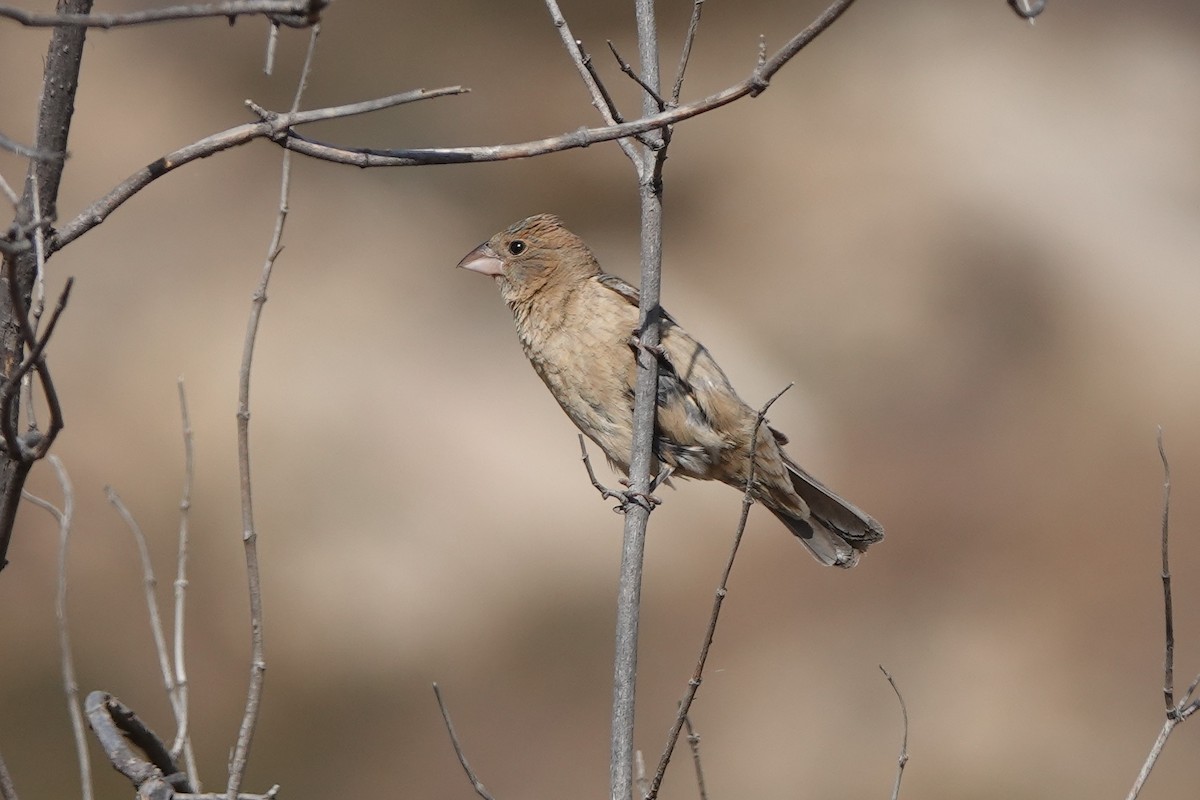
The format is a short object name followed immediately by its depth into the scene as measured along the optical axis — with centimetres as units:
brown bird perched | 837
